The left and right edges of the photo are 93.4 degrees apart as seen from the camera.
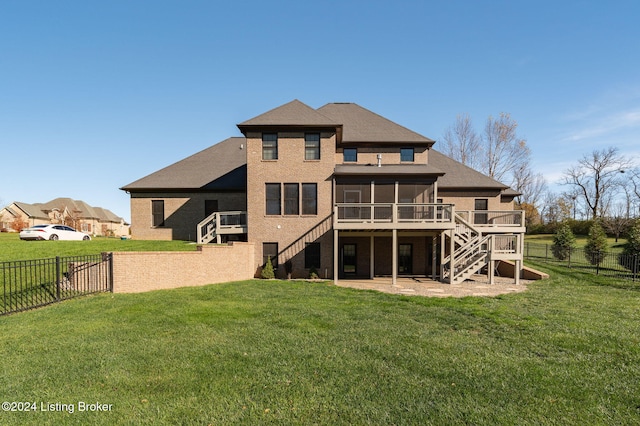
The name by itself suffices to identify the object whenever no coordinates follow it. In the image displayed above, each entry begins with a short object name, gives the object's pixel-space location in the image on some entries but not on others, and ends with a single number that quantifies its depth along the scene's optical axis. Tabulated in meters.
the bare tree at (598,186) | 51.28
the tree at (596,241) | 22.84
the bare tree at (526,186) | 42.63
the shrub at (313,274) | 16.81
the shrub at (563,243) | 23.70
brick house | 16.20
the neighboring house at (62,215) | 54.12
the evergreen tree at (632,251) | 16.65
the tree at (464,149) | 36.94
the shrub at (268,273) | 16.66
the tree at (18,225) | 45.50
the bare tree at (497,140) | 35.44
